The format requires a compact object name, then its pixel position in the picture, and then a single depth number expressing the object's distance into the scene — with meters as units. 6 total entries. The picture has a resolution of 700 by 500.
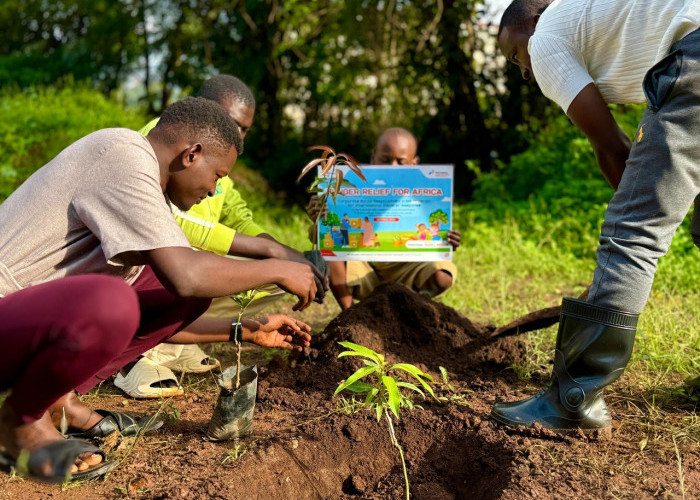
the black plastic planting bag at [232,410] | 2.45
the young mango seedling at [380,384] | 2.15
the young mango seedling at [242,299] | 2.50
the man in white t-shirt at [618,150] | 2.29
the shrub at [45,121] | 6.23
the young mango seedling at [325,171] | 2.90
